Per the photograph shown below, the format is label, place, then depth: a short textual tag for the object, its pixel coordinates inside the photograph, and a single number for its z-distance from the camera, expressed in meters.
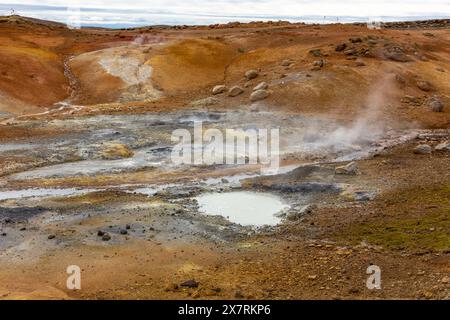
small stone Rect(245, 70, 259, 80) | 42.62
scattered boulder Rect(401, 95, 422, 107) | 37.72
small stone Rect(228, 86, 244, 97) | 39.72
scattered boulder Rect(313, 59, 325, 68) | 41.32
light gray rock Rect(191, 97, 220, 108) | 38.42
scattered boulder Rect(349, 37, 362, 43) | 46.69
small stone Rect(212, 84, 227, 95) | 41.11
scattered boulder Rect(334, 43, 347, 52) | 45.50
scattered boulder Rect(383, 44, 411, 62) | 44.75
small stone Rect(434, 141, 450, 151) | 27.67
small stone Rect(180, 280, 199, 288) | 13.26
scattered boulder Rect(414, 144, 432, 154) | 27.61
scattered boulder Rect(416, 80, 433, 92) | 40.62
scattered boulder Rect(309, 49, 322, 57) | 44.81
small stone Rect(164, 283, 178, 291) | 13.14
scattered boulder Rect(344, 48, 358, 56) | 44.69
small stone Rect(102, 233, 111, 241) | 16.19
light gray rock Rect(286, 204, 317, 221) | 18.88
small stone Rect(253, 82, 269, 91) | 39.30
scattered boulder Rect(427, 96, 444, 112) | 36.84
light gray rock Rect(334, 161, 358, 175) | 23.73
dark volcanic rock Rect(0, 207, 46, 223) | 18.28
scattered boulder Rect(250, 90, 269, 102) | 37.94
